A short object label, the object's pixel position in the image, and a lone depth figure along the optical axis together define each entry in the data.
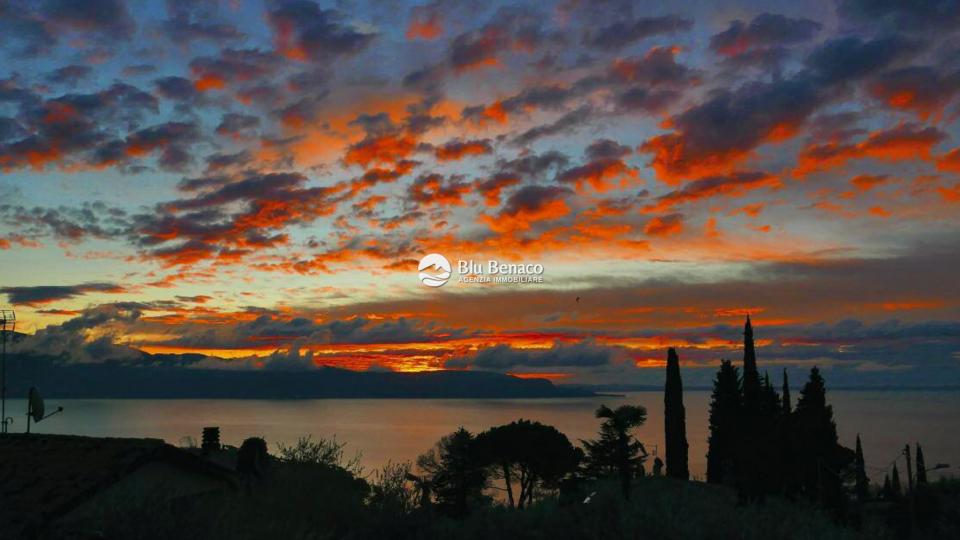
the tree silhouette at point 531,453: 65.81
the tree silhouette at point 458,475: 56.46
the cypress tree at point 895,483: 65.25
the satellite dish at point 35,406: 26.41
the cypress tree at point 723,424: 62.78
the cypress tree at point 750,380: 62.59
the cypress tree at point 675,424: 61.84
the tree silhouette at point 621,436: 40.97
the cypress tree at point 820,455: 47.62
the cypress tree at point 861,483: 38.65
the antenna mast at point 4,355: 29.19
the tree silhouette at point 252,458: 22.91
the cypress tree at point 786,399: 68.75
